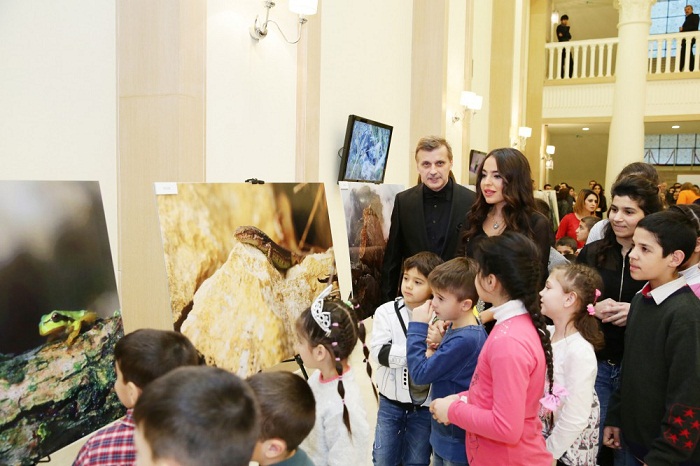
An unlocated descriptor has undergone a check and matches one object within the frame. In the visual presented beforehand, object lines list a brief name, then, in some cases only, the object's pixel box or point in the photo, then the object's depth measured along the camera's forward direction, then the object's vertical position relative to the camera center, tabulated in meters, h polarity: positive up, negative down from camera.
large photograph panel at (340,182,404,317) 5.33 -0.47
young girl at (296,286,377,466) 2.24 -0.82
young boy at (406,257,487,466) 2.61 -0.70
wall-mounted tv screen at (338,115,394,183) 6.68 +0.47
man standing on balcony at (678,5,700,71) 17.80 +5.40
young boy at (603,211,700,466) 2.40 -0.72
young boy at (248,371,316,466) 1.81 -0.73
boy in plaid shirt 1.95 -0.69
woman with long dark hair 3.27 -0.04
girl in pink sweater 2.13 -0.68
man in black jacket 4.04 -0.19
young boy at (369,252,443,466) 3.00 -1.05
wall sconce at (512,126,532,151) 16.31 +1.63
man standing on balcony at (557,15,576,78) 19.86 +5.52
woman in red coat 7.54 -0.19
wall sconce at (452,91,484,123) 10.75 +1.69
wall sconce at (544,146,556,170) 20.89 +1.16
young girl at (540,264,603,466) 2.81 -0.85
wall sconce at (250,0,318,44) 4.91 +1.58
